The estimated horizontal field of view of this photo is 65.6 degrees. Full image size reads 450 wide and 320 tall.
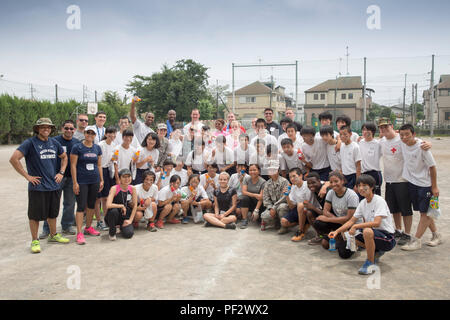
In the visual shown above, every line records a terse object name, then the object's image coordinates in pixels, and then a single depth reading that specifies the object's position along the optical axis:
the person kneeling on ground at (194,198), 6.48
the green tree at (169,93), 40.25
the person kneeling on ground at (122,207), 5.43
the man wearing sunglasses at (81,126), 6.30
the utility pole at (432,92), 26.29
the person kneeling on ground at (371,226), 4.11
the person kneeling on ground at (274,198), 5.87
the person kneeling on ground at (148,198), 5.95
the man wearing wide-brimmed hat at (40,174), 4.81
